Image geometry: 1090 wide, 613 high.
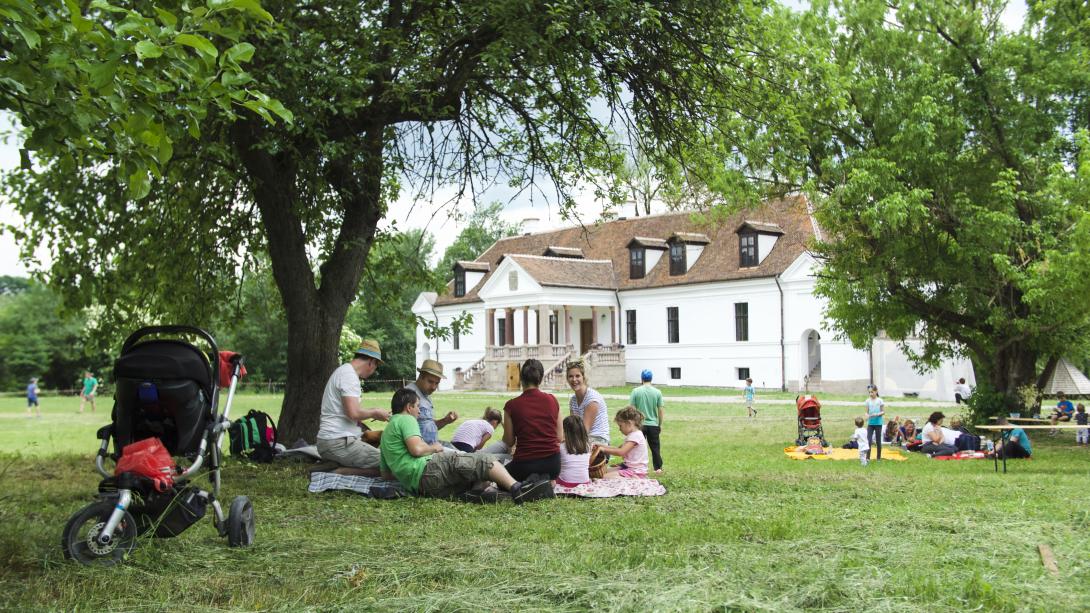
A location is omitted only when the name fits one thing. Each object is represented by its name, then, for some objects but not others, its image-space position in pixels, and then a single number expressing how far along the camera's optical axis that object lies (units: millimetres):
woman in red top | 10039
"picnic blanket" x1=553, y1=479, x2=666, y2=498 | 9945
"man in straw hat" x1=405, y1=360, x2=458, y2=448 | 11305
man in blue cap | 13352
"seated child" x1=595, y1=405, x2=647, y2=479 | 11133
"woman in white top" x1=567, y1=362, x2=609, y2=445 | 11516
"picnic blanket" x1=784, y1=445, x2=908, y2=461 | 16234
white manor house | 43531
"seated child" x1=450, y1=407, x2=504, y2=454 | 11812
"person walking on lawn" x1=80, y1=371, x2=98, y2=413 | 37500
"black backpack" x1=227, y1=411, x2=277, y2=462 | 12656
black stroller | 6348
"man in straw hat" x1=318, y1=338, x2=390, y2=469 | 10398
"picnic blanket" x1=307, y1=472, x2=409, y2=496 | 10008
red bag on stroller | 6188
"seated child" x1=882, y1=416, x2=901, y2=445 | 19094
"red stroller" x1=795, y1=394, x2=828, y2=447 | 17484
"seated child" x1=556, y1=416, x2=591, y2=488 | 10203
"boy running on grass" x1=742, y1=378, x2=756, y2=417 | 28438
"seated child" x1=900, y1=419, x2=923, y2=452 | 17625
